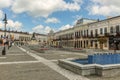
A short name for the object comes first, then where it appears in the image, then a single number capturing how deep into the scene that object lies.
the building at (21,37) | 69.11
